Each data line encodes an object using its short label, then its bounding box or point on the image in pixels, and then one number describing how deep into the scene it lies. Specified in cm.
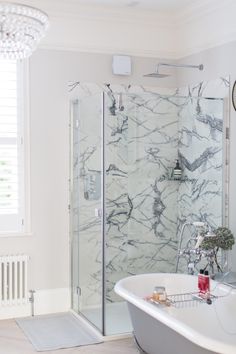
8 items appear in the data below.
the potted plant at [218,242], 422
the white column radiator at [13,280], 476
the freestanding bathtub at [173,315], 335
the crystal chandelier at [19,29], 273
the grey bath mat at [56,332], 416
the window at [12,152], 478
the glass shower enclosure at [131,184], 457
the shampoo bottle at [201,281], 394
